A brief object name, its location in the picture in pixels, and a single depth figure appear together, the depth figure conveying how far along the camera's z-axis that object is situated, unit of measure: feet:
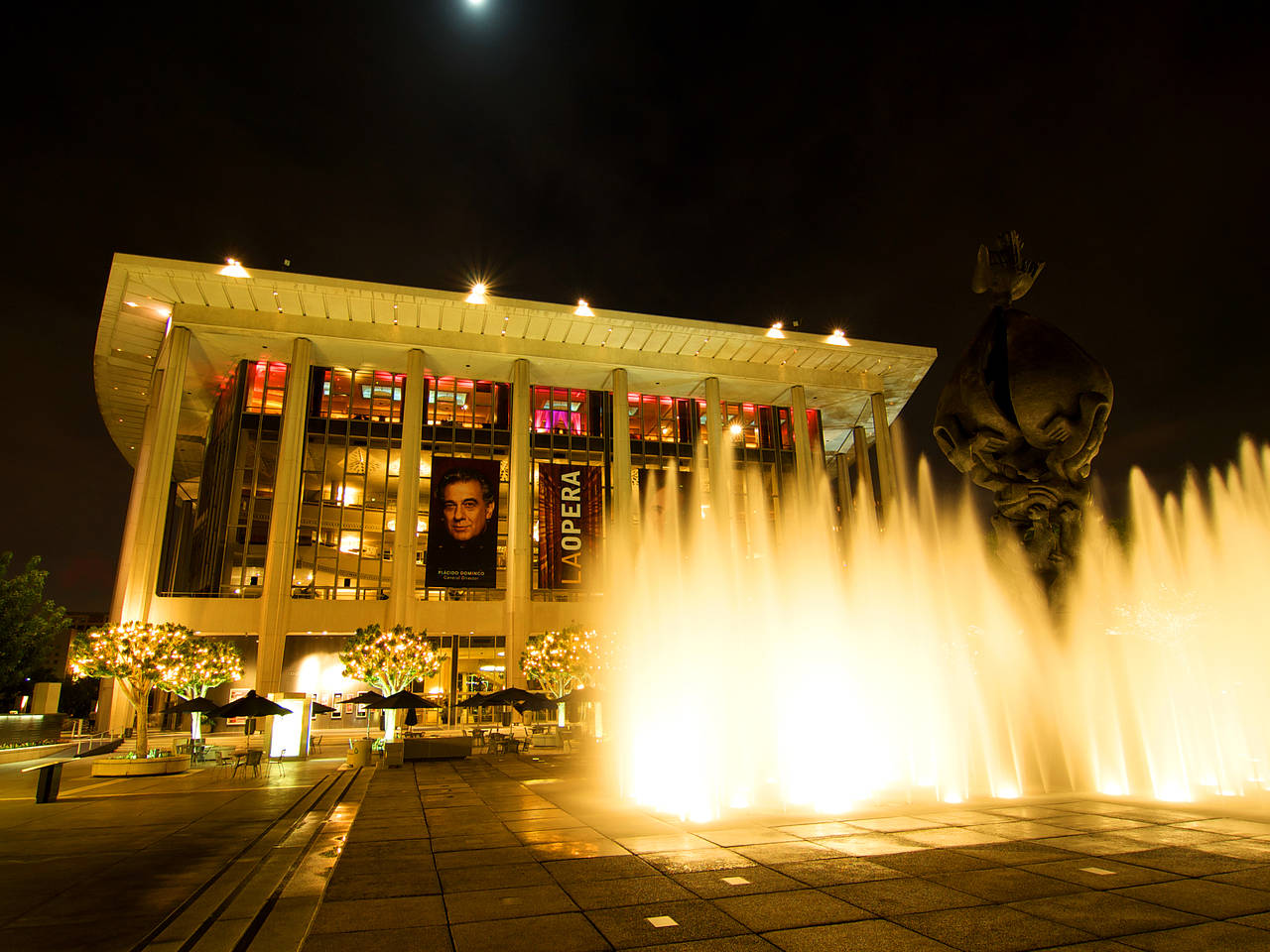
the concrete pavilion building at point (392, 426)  134.72
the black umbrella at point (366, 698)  86.99
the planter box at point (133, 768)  65.21
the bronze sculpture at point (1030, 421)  35.32
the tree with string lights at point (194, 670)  83.05
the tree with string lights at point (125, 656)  77.20
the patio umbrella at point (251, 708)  70.79
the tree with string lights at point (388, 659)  96.73
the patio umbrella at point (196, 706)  75.80
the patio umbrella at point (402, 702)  84.43
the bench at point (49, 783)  48.29
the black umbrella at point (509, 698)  94.17
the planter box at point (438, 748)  79.97
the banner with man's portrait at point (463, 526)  134.51
